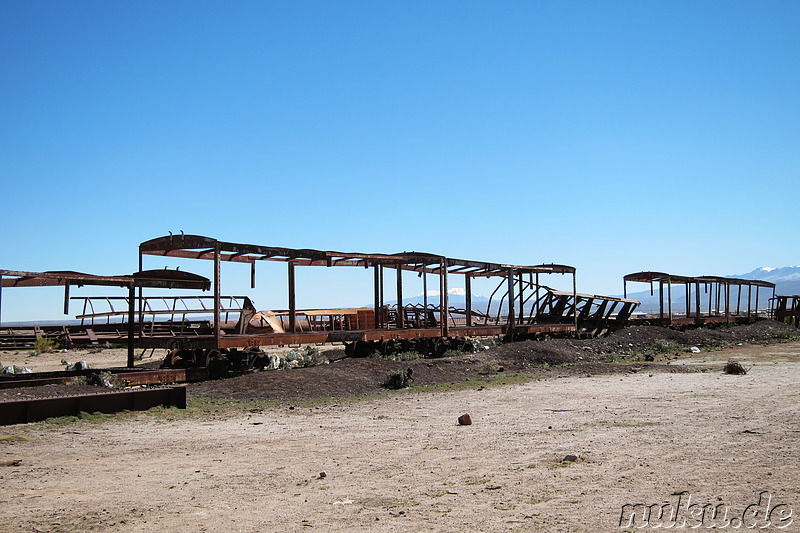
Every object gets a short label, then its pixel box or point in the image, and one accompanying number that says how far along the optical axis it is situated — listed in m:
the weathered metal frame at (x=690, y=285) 37.59
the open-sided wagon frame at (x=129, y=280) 16.55
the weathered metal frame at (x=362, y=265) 16.34
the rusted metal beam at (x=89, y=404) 10.06
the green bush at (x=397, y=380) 15.45
